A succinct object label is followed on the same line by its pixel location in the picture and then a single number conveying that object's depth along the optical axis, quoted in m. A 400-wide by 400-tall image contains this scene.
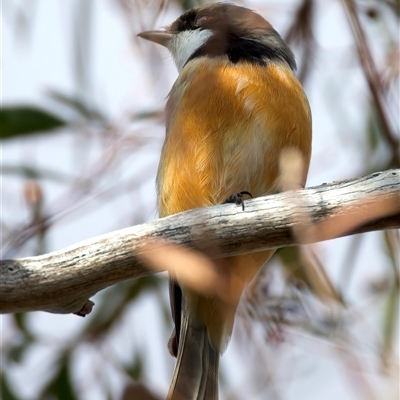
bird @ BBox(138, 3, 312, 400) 6.17
